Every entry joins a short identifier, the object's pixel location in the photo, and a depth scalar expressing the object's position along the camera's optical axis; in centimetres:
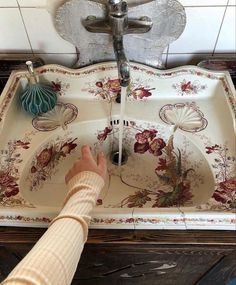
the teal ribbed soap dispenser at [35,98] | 72
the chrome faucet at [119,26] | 60
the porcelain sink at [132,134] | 66
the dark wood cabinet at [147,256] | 52
